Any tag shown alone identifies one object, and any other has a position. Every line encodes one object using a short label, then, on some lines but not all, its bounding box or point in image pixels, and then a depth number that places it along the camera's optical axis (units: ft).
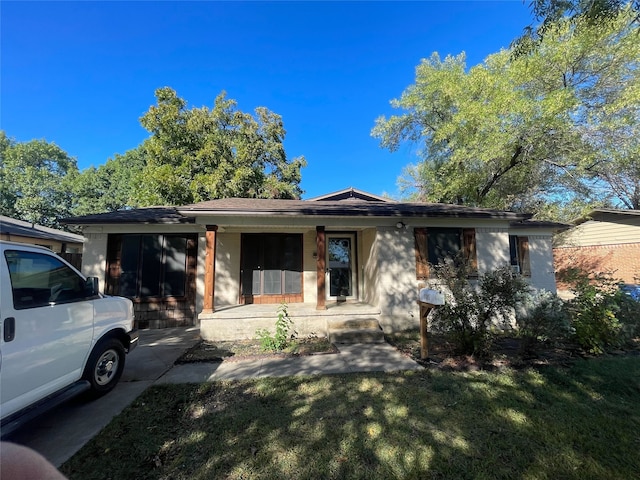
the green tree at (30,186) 77.46
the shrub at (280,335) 19.53
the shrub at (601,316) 17.49
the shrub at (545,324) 17.31
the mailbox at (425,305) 15.72
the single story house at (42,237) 33.73
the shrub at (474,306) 16.16
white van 8.32
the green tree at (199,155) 52.19
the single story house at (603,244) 41.04
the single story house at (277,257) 23.50
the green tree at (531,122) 33.73
